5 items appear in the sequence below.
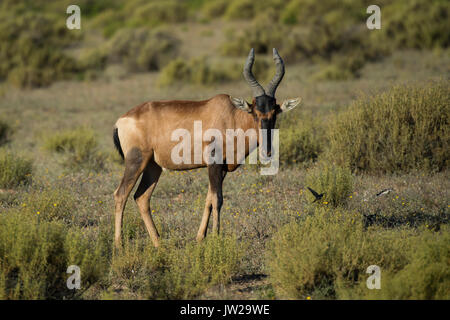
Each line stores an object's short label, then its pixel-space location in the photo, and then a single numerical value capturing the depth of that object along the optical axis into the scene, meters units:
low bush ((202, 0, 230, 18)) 41.38
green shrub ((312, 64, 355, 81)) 20.27
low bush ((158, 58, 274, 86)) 21.45
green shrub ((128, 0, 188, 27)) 40.00
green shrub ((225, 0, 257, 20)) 38.12
